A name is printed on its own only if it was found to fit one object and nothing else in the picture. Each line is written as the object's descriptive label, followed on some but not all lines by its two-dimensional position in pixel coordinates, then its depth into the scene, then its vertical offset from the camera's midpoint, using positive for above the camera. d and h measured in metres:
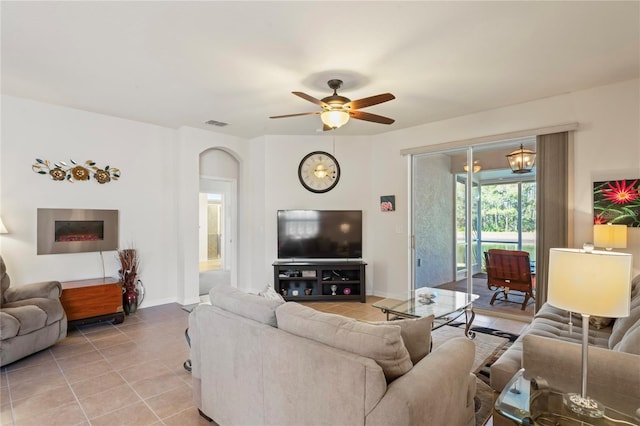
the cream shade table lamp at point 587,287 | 1.49 -0.34
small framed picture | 5.64 +0.16
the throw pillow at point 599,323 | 2.82 -0.93
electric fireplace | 4.26 -0.22
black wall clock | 5.86 +0.72
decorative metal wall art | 4.26 +0.56
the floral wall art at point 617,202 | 3.51 +0.11
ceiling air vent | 5.04 +1.36
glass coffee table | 3.31 -0.96
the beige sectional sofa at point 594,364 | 1.81 -0.89
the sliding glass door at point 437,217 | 5.54 -0.07
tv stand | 5.47 -1.10
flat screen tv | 5.62 -0.35
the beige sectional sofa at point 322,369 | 1.38 -0.73
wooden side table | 3.98 -1.06
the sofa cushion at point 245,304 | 1.92 -0.55
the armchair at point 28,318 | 2.99 -0.98
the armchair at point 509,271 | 4.56 -0.82
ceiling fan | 3.13 +1.03
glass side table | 1.57 -0.96
